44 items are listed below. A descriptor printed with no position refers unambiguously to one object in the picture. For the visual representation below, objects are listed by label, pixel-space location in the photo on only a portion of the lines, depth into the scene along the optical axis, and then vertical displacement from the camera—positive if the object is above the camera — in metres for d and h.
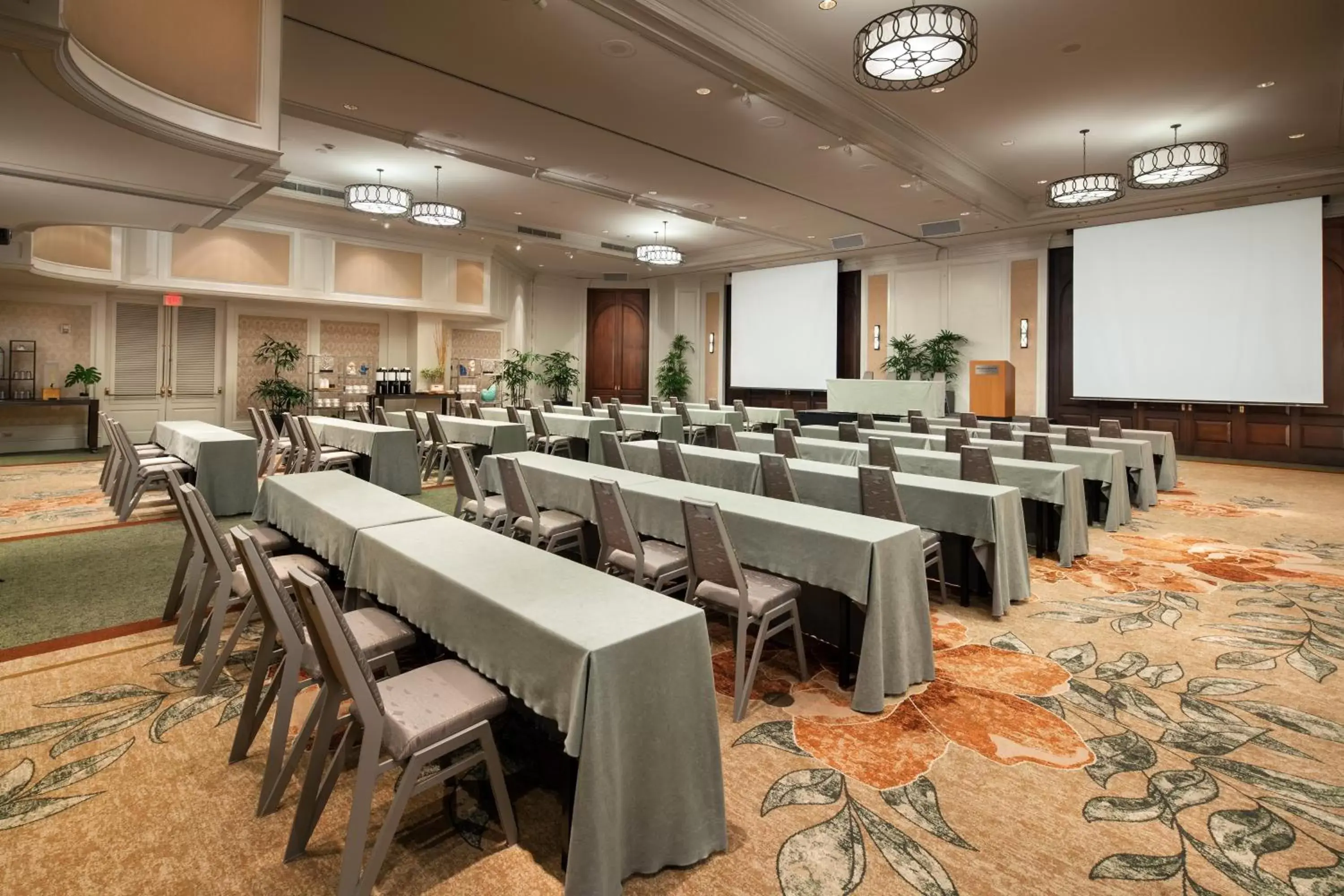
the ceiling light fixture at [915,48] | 4.94 +3.07
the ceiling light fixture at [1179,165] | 7.70 +3.27
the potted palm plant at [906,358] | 14.16 +1.95
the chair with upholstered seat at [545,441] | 8.80 +0.13
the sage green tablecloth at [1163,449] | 8.16 +0.07
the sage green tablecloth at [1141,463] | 7.05 -0.08
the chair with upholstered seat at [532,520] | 4.07 -0.42
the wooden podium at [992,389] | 12.41 +1.19
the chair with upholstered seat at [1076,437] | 7.05 +0.18
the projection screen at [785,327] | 15.34 +2.90
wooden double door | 18.56 +2.94
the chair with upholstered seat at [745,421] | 10.58 +0.48
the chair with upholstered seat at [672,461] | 5.09 -0.07
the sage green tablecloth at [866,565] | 2.79 -0.48
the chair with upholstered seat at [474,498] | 4.45 -0.32
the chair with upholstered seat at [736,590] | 2.78 -0.59
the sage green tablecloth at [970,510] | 3.86 -0.34
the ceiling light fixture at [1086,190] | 8.52 +3.32
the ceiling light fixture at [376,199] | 9.41 +3.44
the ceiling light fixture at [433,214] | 10.02 +3.42
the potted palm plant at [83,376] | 10.80 +1.13
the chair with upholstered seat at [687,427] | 10.34 +0.37
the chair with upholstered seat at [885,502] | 3.84 -0.28
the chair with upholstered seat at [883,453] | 5.64 +0.00
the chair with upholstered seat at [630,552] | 3.29 -0.51
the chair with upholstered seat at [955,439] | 6.86 +0.14
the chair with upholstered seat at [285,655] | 2.08 -0.67
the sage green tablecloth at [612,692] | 1.68 -0.63
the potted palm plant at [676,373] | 17.59 +2.02
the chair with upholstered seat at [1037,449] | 5.97 +0.05
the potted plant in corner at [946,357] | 13.79 +1.93
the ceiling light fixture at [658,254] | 13.49 +3.88
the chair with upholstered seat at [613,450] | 6.00 +0.01
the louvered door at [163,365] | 11.73 +1.47
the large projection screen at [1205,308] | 10.04 +2.31
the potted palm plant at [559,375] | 17.39 +1.92
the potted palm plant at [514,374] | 15.66 +1.75
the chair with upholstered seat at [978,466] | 4.94 -0.09
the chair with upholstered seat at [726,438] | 6.98 +0.15
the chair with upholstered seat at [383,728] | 1.70 -0.73
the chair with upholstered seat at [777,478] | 4.69 -0.17
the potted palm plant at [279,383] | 12.80 +1.23
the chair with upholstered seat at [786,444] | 6.40 +0.09
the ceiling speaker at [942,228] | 12.37 +4.08
